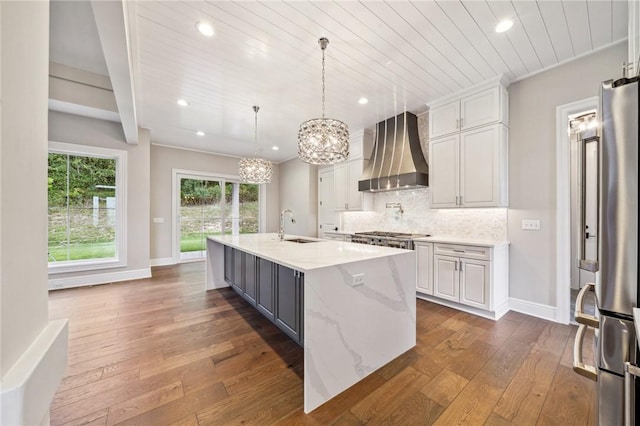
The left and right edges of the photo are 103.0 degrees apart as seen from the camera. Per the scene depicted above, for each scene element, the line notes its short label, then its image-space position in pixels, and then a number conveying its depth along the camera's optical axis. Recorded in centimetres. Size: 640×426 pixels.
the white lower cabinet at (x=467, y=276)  280
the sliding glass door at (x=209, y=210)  604
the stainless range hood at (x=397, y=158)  369
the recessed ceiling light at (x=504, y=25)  211
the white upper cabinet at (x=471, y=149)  296
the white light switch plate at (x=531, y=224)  285
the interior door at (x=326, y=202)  569
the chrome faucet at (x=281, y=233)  333
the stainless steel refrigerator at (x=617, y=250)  89
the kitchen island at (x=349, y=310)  158
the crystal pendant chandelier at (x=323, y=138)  227
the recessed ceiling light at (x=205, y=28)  210
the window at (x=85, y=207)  394
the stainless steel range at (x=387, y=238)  345
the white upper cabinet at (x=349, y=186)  468
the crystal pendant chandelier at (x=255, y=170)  358
